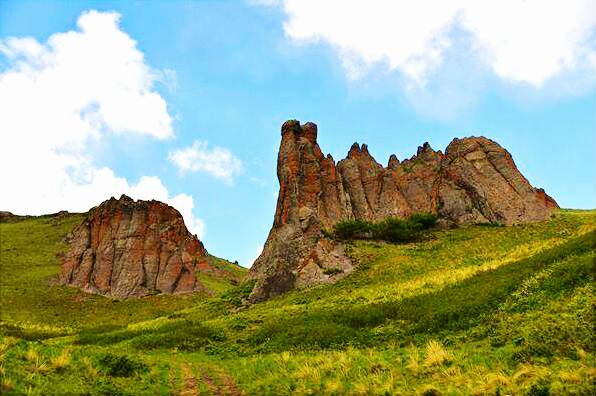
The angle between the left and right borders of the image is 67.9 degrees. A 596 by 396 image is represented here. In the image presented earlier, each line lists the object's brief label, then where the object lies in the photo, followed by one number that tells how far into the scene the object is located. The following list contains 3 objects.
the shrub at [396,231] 59.00
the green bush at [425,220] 63.82
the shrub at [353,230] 61.25
